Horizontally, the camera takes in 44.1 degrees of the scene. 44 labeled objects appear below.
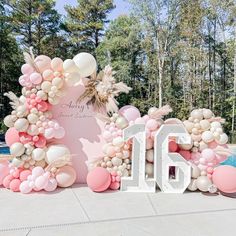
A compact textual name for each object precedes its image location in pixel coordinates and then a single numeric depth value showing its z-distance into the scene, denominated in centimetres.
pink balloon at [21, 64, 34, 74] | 423
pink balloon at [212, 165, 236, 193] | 384
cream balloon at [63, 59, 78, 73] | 425
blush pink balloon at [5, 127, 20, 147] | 420
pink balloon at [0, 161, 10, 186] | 428
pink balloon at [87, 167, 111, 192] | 404
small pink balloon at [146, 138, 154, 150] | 430
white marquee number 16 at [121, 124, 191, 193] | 411
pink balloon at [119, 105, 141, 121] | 450
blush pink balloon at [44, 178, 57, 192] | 404
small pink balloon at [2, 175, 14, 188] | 420
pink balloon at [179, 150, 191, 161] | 436
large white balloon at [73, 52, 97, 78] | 442
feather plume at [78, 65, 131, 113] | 446
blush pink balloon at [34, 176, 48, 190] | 398
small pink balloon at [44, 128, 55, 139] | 416
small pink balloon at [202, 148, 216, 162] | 414
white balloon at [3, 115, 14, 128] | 416
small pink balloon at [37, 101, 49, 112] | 423
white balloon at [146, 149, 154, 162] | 428
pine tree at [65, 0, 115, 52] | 2116
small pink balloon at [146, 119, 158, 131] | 435
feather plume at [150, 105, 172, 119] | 433
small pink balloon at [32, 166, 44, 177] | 405
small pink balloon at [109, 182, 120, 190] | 424
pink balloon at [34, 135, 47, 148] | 420
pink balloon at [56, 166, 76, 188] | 418
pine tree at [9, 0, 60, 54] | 1934
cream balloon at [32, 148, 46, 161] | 413
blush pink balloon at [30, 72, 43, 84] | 420
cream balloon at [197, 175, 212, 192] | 403
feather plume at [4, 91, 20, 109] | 419
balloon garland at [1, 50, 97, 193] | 412
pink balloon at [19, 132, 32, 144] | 416
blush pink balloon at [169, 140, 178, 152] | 437
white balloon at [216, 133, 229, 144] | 427
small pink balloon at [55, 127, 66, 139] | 423
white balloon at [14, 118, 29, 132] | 407
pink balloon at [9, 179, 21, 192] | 411
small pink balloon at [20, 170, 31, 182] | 411
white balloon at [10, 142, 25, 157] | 409
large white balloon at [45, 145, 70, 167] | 415
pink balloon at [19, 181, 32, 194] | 399
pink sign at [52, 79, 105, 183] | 449
